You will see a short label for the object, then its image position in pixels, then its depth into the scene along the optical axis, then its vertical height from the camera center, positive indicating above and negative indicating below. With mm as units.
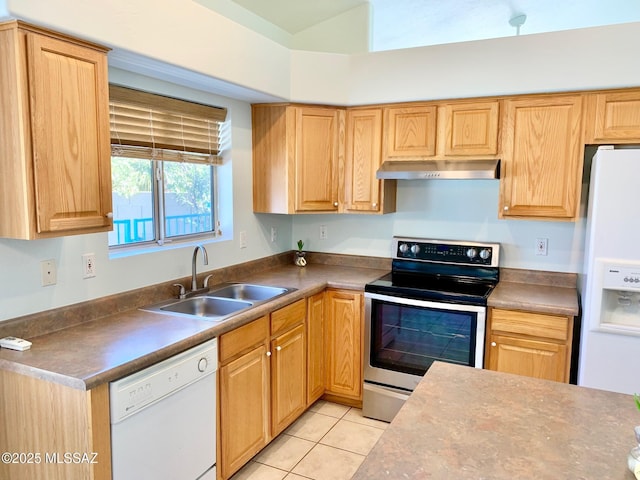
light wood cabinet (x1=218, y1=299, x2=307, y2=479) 2311 -1036
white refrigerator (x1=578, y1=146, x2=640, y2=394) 2291 -395
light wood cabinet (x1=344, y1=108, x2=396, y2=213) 3309 +230
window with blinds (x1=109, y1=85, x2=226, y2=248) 2443 +165
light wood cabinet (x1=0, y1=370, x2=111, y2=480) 1611 -849
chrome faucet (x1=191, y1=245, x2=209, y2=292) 2741 -445
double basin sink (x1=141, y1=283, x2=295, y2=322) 2561 -620
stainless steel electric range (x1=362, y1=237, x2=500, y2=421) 2852 -769
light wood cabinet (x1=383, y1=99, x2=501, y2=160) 2977 +441
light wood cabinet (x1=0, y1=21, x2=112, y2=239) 1650 +226
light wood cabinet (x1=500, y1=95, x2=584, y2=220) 2783 +247
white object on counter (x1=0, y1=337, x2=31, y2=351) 1813 -590
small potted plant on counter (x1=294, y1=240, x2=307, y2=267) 3754 -497
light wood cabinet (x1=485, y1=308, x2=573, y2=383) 2648 -839
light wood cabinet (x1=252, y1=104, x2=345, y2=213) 3258 +272
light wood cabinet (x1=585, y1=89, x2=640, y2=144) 2635 +470
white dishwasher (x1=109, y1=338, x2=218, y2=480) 1720 -913
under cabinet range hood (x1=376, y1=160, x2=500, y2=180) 2861 +177
